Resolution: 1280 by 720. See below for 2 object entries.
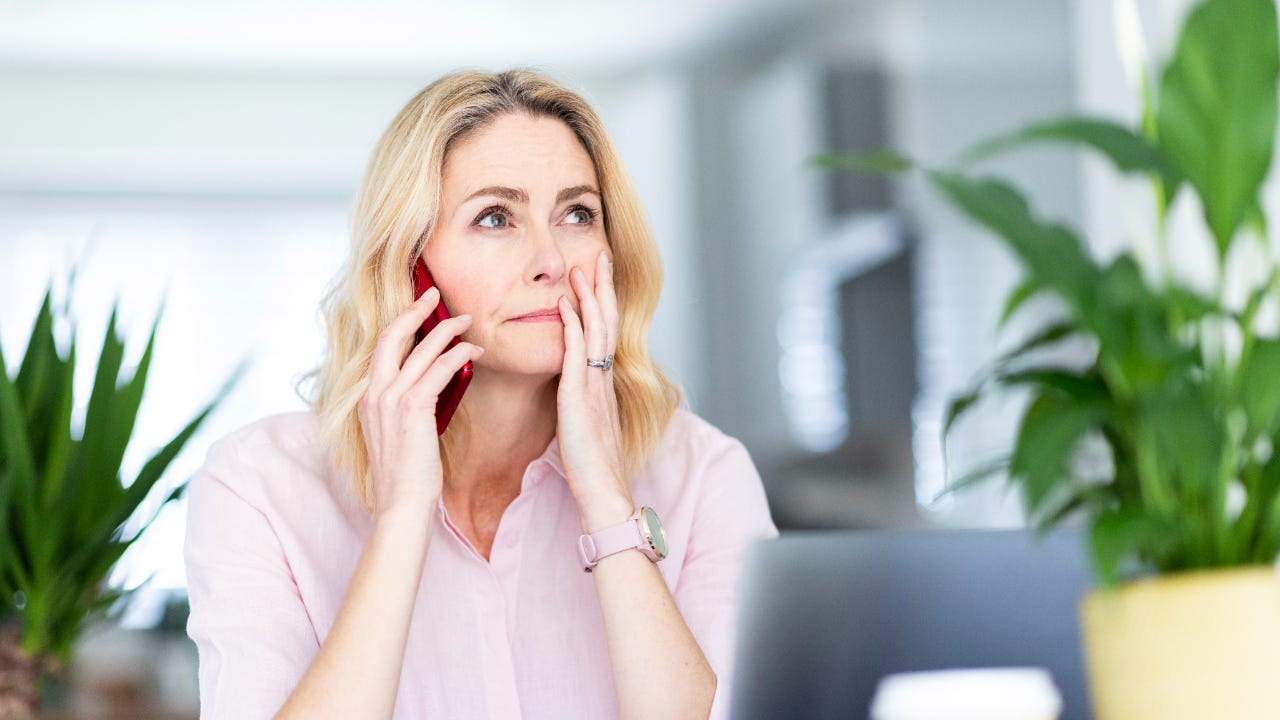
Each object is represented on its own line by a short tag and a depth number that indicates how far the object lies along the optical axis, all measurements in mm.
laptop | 968
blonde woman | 1438
